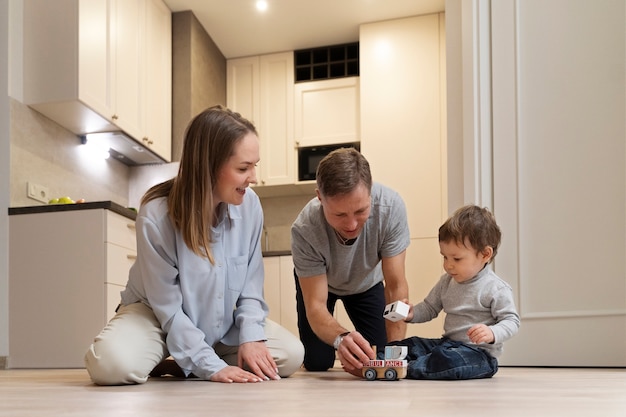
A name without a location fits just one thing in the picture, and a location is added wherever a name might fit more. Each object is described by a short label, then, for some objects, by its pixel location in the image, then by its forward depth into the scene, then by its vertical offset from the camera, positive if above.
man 1.93 -0.09
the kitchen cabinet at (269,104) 5.35 +1.02
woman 1.91 -0.11
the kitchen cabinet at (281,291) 4.80 -0.42
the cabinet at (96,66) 3.66 +0.95
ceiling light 4.82 +1.60
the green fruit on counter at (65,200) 3.67 +0.17
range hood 4.21 +0.55
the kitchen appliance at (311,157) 5.25 +0.57
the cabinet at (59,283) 3.43 -0.26
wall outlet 3.63 +0.22
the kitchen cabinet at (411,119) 4.84 +0.81
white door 2.75 +0.23
